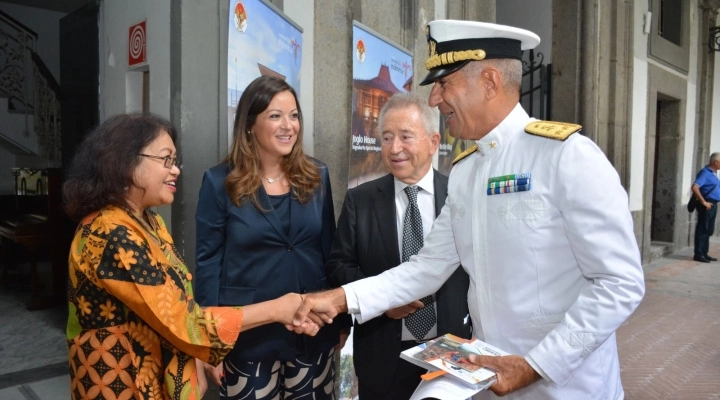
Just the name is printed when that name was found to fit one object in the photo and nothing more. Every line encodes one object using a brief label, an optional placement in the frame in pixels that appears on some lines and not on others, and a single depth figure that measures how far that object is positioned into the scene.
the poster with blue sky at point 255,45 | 2.79
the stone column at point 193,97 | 2.72
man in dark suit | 2.17
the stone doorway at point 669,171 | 10.78
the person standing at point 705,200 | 9.62
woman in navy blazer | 2.16
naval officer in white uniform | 1.40
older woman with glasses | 1.54
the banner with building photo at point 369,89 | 3.91
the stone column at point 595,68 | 7.88
